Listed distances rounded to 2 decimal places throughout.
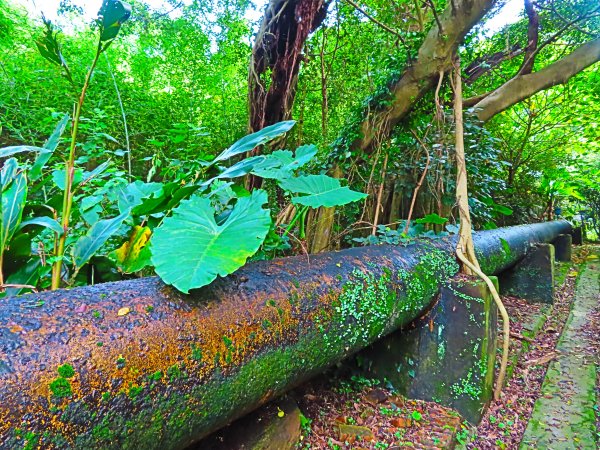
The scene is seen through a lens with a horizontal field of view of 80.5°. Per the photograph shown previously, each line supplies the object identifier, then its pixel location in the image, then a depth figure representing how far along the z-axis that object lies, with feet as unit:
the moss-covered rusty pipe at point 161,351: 1.55
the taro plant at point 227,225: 2.08
